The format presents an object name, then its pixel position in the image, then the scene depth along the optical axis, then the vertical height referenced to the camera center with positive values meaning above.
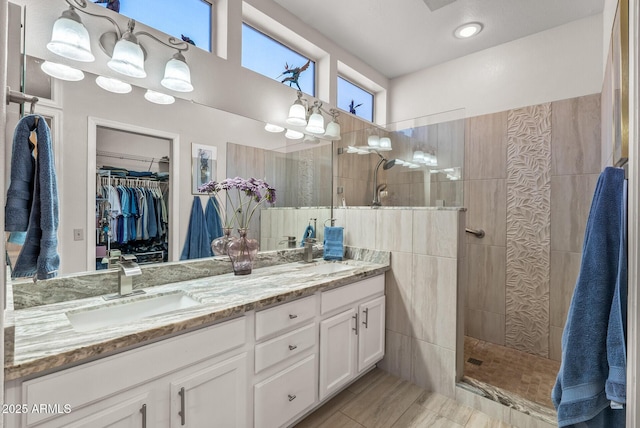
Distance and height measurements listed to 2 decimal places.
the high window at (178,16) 1.71 +1.23
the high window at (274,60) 2.25 +1.27
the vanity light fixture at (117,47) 1.33 +0.83
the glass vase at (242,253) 1.86 -0.25
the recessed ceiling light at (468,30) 2.48 +1.62
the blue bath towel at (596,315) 0.84 -0.29
